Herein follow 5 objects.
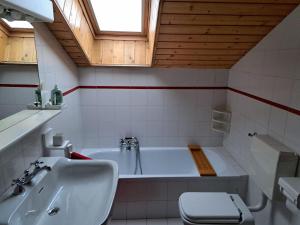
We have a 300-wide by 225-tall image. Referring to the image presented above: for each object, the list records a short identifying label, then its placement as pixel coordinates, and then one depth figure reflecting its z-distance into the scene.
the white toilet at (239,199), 1.46
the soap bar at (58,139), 1.62
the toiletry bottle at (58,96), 1.65
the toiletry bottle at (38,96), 1.51
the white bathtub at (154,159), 2.76
